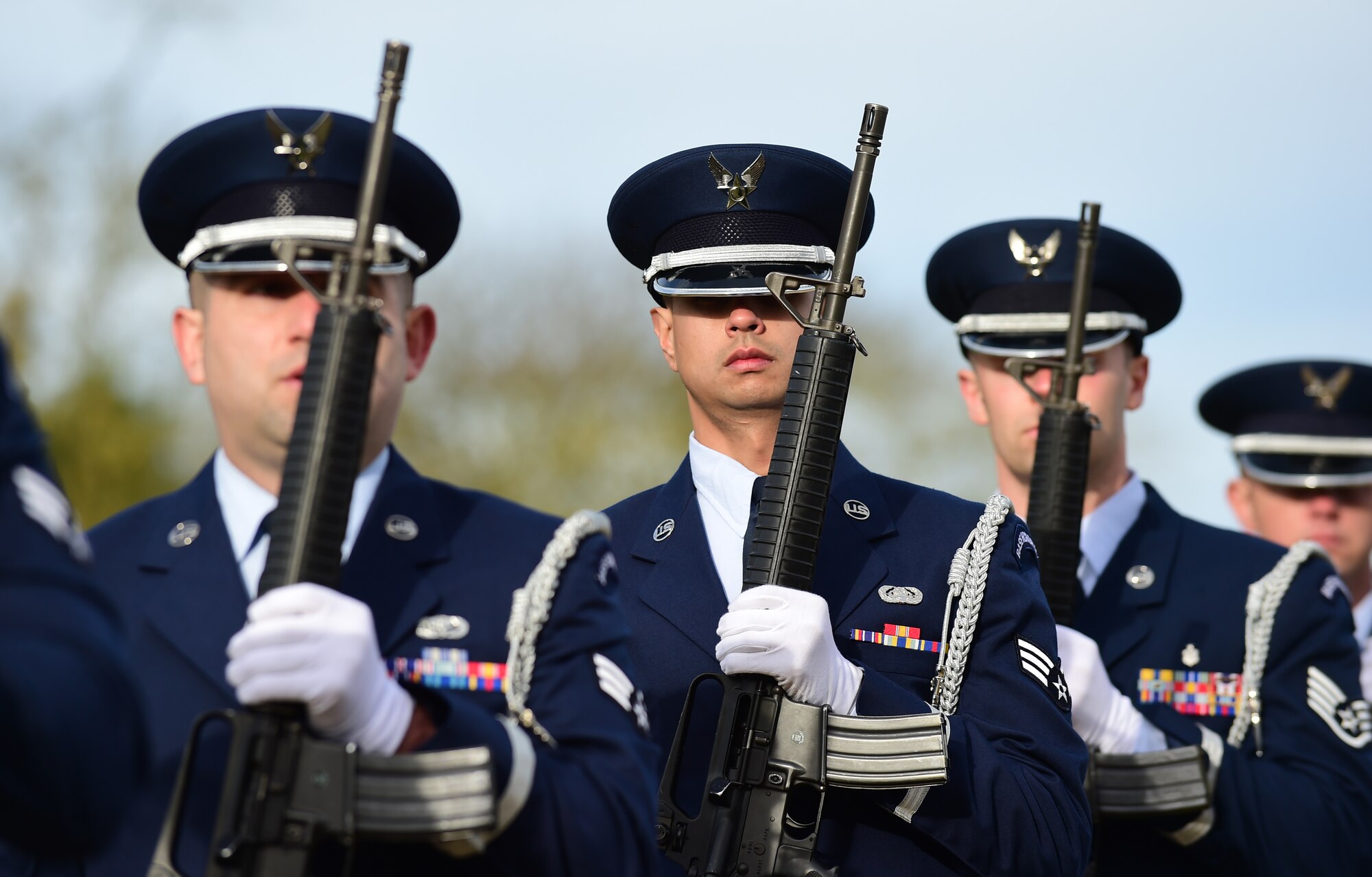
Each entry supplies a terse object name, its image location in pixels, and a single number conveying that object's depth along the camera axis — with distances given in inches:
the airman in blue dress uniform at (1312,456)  706.2
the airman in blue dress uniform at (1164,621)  466.9
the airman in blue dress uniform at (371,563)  288.2
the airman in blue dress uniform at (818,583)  360.8
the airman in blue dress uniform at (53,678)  226.5
